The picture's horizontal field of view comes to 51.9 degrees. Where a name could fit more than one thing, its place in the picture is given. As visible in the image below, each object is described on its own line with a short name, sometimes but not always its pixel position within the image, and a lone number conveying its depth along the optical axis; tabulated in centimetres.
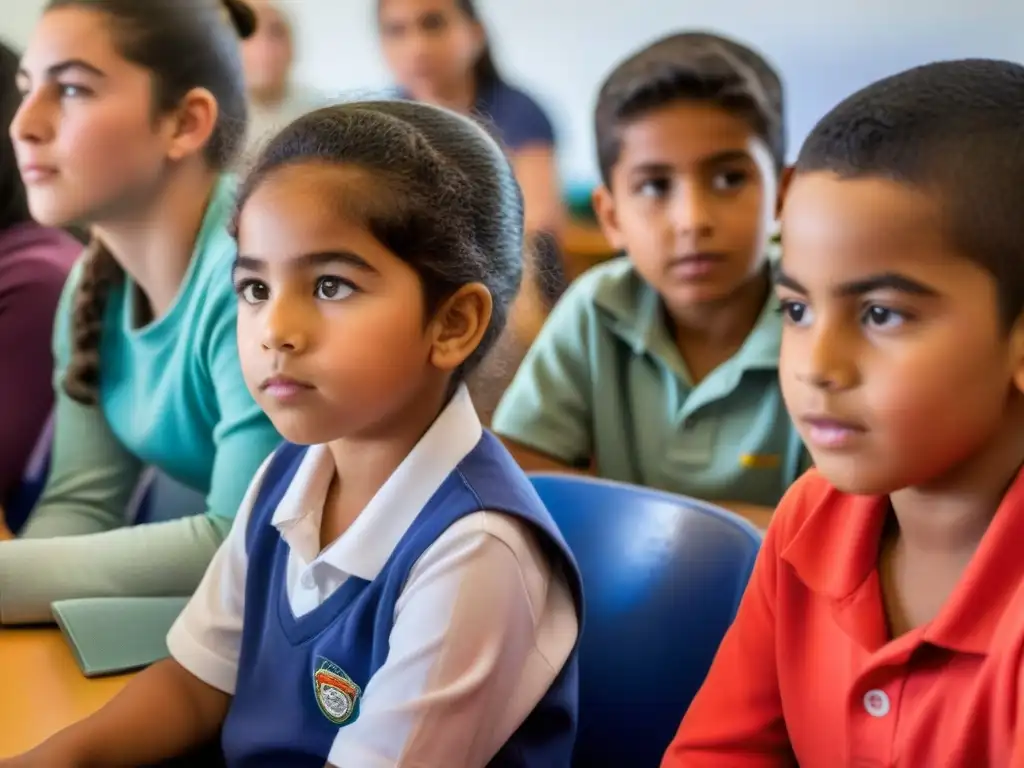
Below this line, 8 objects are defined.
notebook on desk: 86
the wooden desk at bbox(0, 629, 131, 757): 77
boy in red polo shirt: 57
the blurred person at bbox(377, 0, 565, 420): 241
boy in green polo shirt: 125
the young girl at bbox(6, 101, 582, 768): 72
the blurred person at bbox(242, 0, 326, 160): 256
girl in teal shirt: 104
